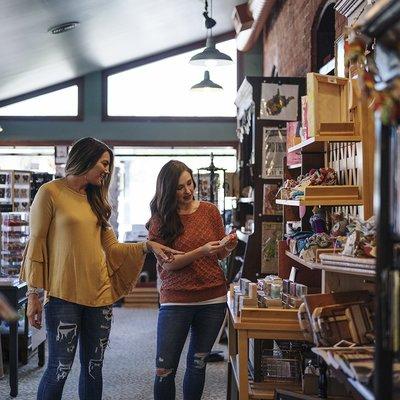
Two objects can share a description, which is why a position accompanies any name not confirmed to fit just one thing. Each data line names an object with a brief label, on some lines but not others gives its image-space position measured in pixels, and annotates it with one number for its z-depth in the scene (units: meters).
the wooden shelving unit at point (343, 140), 2.93
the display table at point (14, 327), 4.39
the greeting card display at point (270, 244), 5.25
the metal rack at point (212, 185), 7.13
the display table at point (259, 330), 2.93
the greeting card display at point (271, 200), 5.21
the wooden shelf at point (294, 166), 4.07
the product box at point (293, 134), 3.79
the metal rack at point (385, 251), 1.44
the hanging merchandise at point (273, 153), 5.22
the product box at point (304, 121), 3.29
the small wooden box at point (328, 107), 2.98
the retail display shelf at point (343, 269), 2.13
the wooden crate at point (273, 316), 2.93
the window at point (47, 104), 9.22
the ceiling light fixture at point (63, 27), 6.45
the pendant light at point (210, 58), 6.34
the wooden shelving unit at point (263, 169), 5.22
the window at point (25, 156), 9.34
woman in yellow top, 2.95
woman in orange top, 3.26
